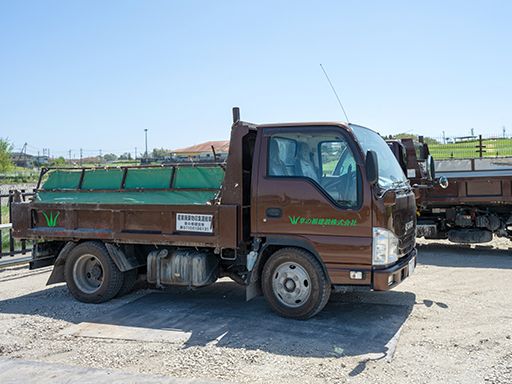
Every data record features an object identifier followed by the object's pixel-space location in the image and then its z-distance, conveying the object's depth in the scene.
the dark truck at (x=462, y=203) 11.04
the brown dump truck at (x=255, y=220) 6.45
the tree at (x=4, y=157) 59.02
